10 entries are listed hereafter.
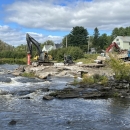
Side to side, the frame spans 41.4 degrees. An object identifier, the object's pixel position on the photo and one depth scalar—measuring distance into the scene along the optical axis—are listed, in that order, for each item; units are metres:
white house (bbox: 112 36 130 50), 86.26
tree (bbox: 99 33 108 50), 94.51
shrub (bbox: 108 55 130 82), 20.36
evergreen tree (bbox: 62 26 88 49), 90.17
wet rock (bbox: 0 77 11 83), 24.33
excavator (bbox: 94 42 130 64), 40.76
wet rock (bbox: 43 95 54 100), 16.28
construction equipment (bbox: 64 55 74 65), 40.56
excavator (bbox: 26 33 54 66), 39.98
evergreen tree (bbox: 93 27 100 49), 94.39
